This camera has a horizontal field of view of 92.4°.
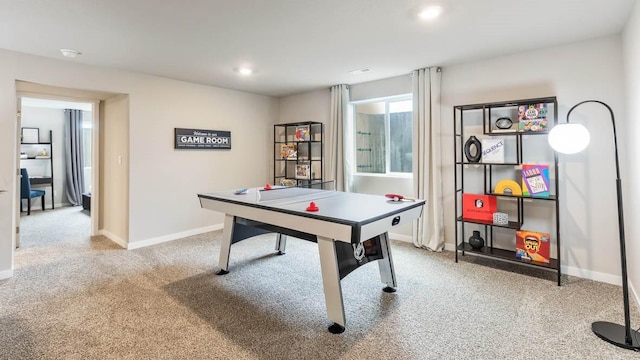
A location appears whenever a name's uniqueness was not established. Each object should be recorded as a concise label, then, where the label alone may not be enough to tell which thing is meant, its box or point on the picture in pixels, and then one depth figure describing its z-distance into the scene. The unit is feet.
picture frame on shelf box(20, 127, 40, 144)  20.62
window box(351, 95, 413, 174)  14.51
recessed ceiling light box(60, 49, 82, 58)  10.13
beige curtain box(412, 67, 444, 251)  12.49
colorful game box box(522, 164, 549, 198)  9.80
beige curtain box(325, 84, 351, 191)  15.46
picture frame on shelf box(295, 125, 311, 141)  16.72
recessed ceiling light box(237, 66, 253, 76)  12.57
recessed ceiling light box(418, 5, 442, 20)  7.51
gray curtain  22.57
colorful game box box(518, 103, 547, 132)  9.81
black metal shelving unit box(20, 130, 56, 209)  21.02
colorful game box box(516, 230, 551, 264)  9.83
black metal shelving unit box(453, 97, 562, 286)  9.92
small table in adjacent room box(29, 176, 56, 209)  20.89
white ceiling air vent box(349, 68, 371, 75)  12.78
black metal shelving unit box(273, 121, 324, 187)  16.94
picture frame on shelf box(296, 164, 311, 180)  16.98
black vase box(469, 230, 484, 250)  11.04
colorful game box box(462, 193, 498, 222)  10.93
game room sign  14.58
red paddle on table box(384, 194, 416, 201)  8.88
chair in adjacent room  19.04
